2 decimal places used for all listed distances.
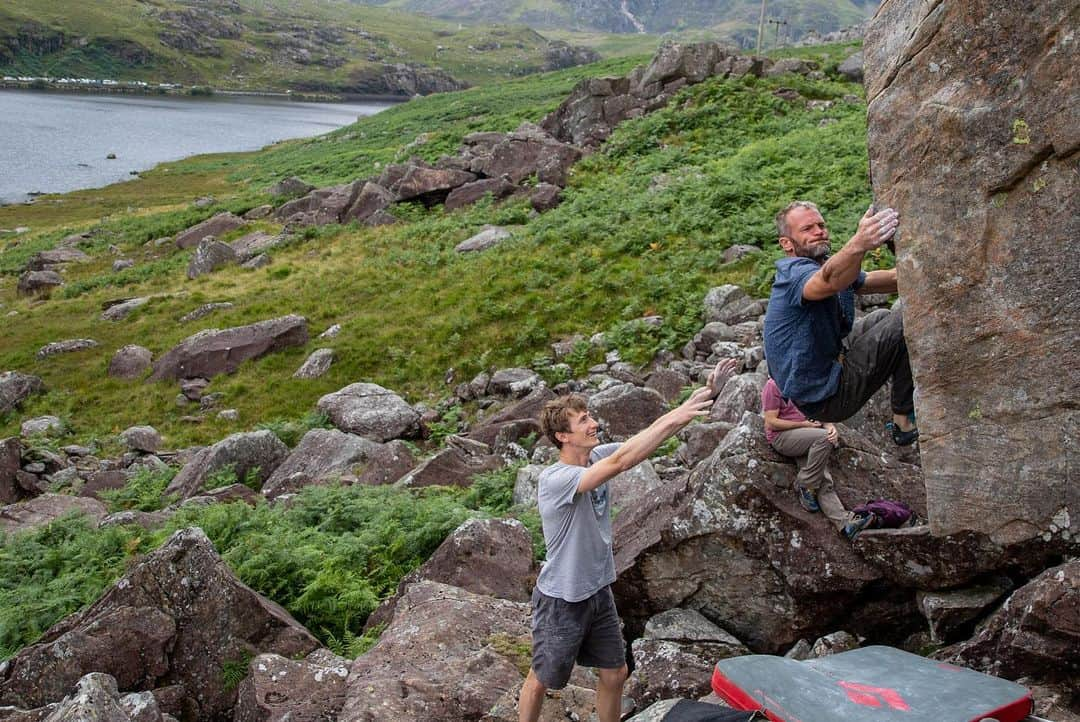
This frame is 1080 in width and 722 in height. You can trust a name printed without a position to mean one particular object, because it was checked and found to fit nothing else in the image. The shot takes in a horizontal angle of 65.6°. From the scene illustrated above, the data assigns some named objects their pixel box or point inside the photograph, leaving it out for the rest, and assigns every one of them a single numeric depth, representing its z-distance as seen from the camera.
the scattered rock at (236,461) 17.44
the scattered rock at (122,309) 32.41
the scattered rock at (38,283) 37.78
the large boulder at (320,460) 16.80
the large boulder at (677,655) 7.56
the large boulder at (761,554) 7.92
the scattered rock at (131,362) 26.92
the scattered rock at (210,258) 36.66
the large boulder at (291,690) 7.72
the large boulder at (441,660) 7.56
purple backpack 7.79
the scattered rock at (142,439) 21.66
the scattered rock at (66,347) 29.04
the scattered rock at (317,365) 24.20
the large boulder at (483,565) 10.02
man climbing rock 7.20
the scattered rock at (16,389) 25.17
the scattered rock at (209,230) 43.16
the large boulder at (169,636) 8.36
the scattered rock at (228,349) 25.80
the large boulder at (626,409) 15.31
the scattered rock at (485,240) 30.15
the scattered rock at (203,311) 30.91
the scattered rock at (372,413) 19.56
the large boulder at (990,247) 6.46
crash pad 4.94
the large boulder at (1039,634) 6.09
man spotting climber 6.77
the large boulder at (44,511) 15.01
